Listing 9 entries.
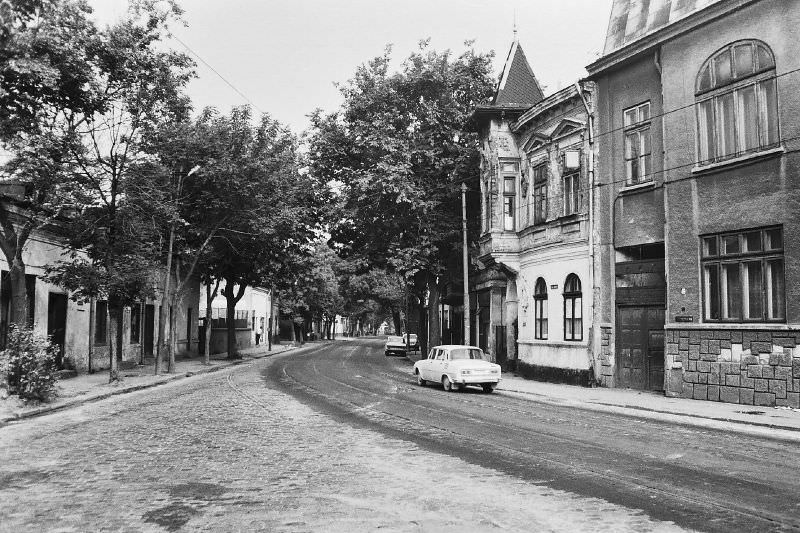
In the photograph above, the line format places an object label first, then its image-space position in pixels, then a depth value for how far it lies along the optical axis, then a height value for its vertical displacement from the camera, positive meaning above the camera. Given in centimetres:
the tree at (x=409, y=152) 3000 +756
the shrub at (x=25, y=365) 1511 -115
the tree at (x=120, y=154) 1903 +482
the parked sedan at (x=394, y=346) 5028 -243
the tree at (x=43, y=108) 1555 +526
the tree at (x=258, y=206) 2703 +492
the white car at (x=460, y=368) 2056 -172
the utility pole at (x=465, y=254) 2659 +241
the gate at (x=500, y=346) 2947 -145
